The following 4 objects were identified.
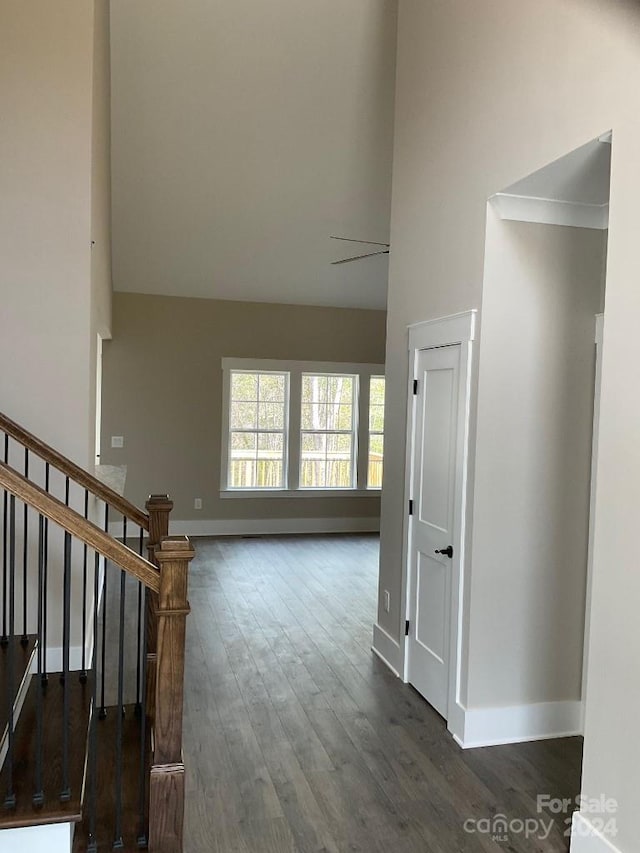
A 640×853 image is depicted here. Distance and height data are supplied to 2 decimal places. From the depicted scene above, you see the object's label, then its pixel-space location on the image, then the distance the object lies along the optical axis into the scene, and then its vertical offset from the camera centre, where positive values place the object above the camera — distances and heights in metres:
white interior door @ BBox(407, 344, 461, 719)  3.62 -0.62
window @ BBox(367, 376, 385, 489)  9.06 -0.30
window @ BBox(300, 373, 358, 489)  8.87 -0.33
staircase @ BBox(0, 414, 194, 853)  2.05 -1.19
